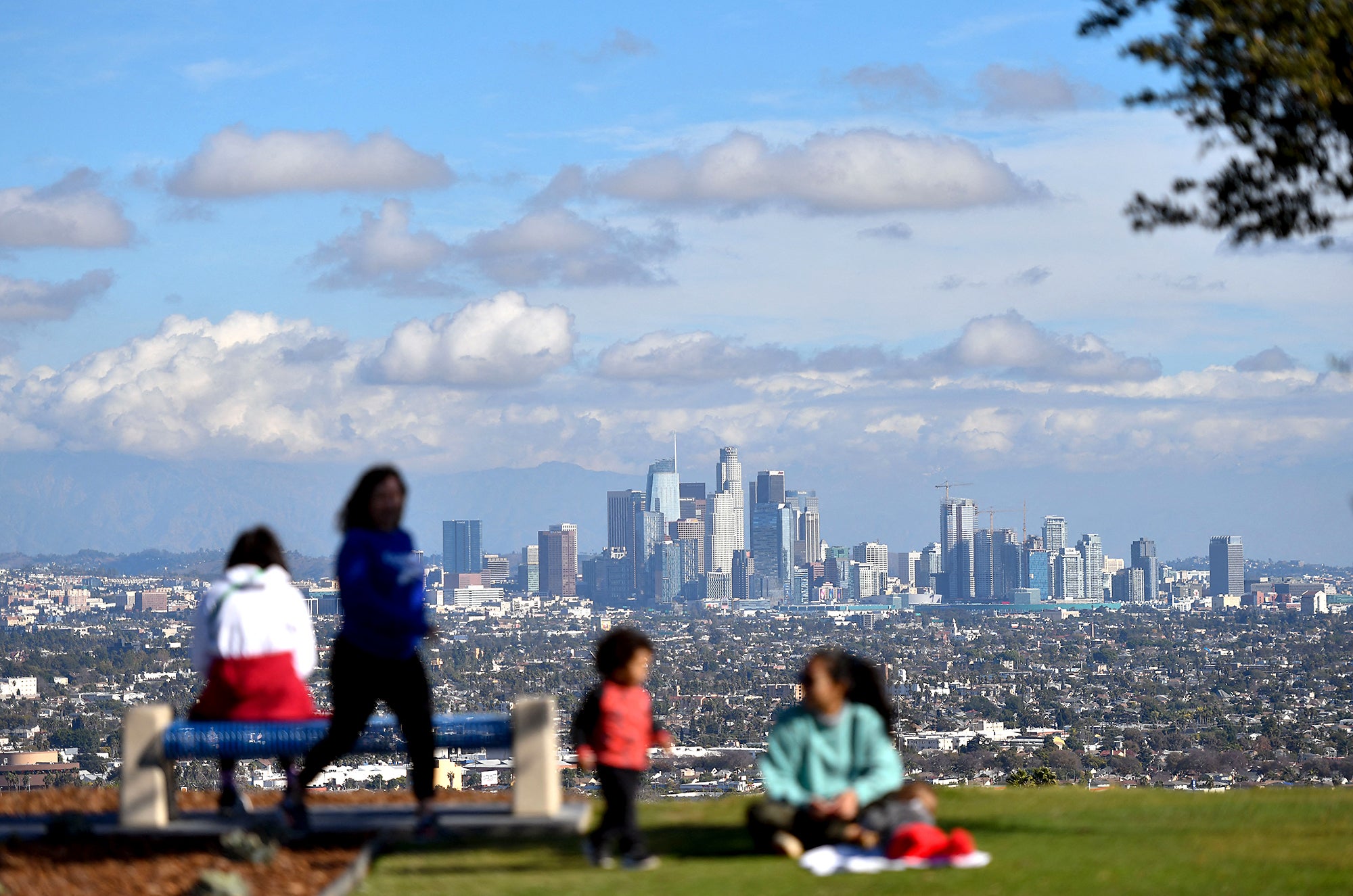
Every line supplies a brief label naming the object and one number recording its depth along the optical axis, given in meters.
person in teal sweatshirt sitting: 15.18
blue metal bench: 16.67
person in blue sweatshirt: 16.27
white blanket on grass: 14.46
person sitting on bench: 17.37
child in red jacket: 14.97
